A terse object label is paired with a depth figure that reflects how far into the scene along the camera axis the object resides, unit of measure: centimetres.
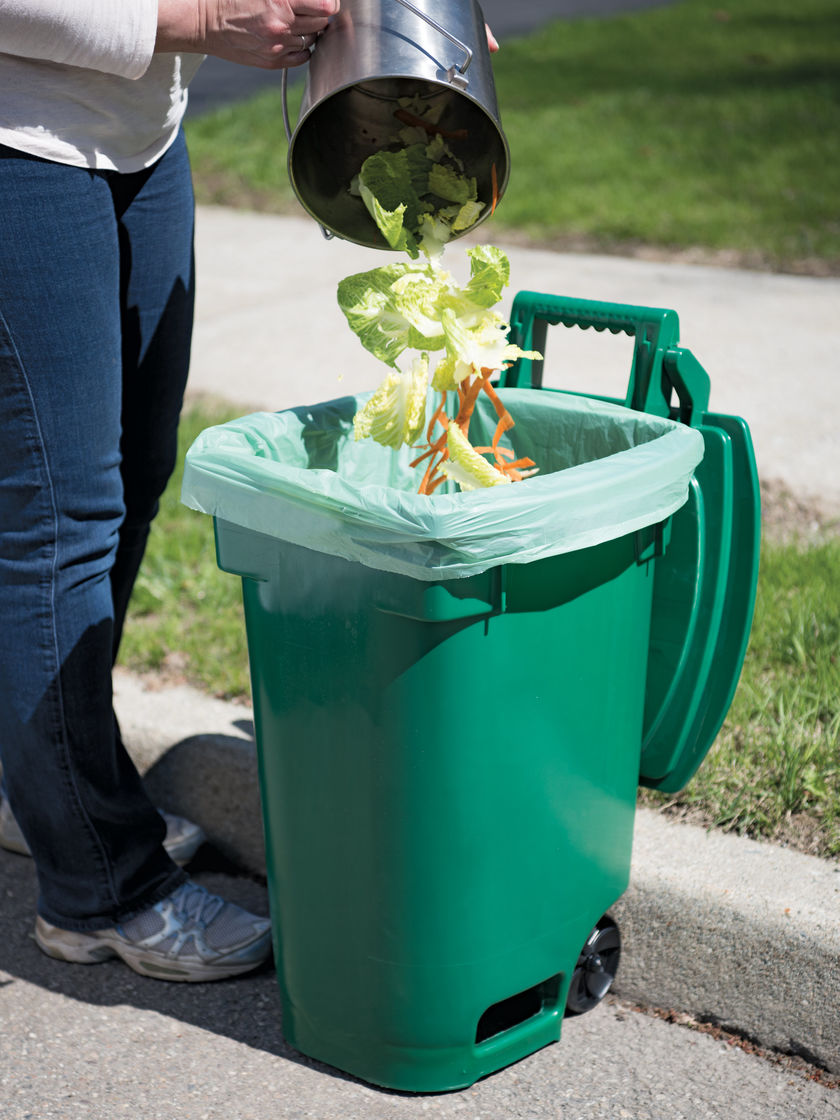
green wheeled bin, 167
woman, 175
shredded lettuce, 179
